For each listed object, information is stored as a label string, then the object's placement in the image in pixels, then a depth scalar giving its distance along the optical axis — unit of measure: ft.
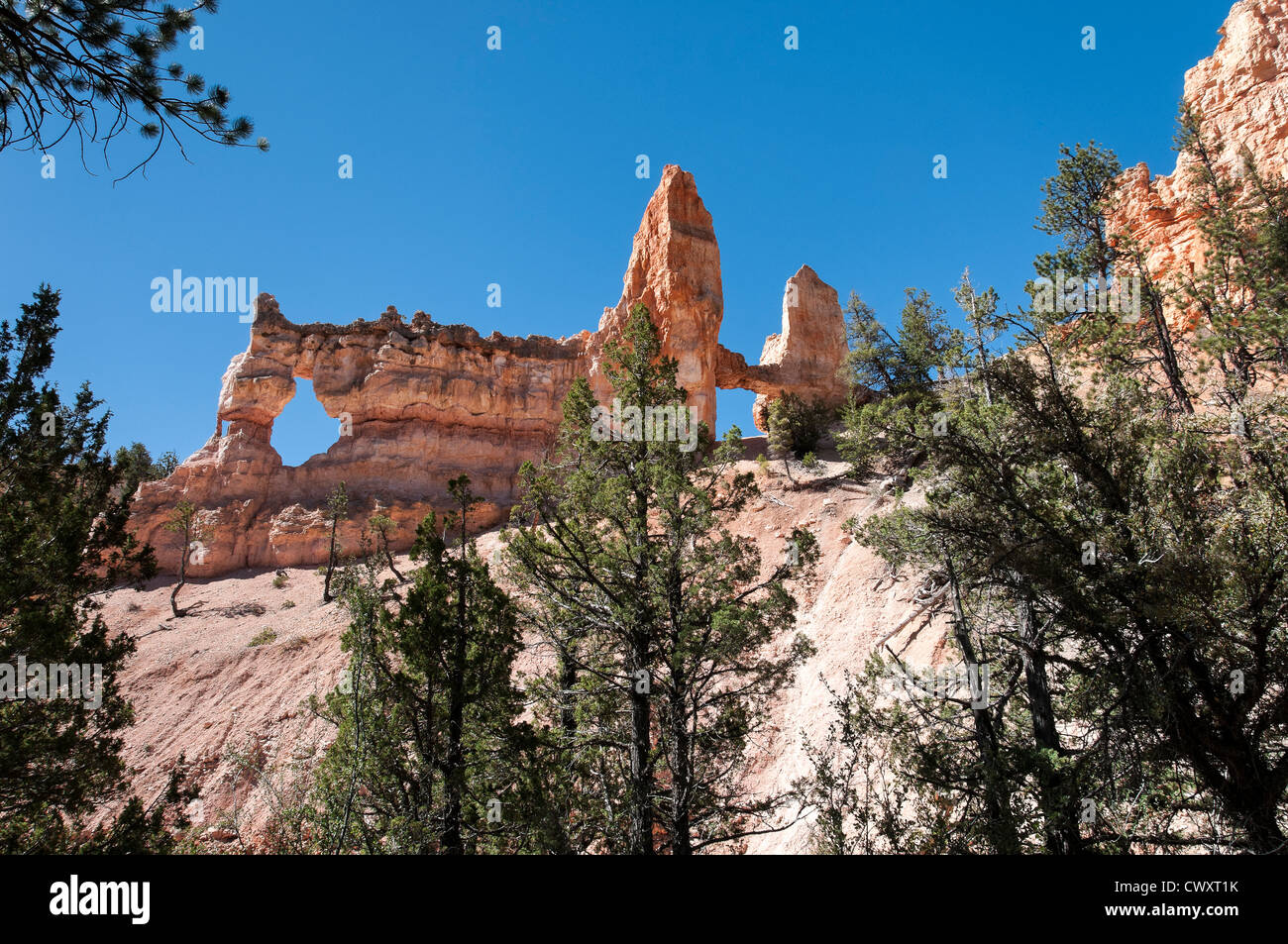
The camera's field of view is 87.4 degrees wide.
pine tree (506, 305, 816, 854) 34.01
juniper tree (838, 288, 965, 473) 103.40
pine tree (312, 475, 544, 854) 35.19
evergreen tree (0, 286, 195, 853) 30.01
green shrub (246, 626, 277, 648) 88.33
